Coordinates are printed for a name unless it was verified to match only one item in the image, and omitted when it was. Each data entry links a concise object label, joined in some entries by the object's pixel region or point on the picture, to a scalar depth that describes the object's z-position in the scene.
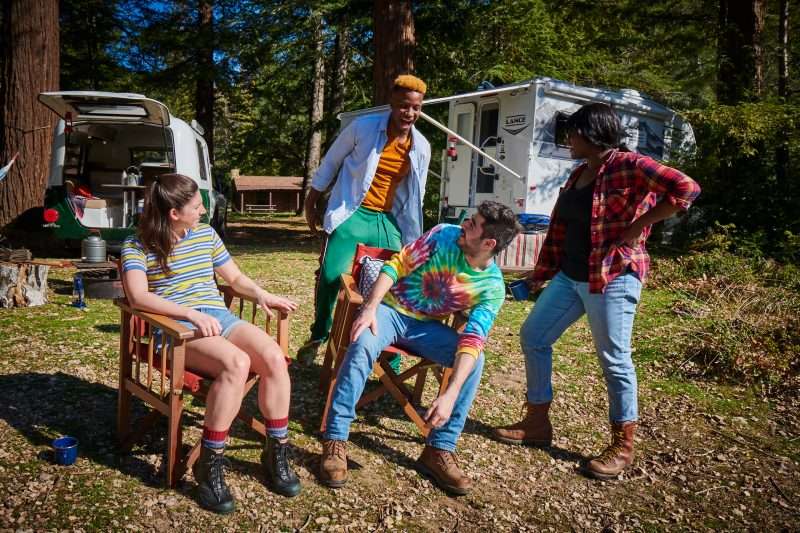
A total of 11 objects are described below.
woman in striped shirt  2.44
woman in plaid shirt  2.78
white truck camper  9.18
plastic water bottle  5.32
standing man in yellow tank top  3.67
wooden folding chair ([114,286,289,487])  2.43
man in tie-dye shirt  2.74
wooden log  5.12
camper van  6.85
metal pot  5.89
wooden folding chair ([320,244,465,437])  3.02
